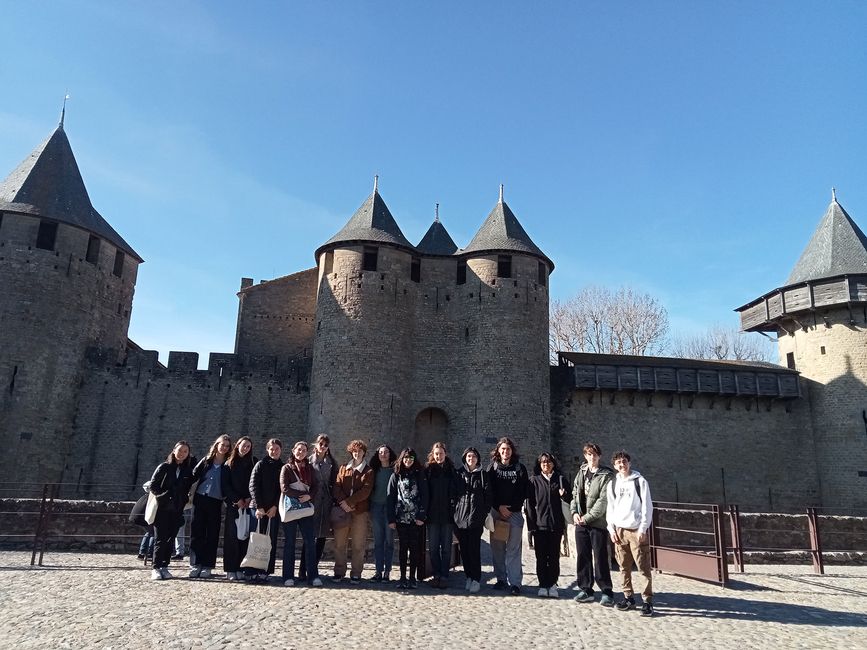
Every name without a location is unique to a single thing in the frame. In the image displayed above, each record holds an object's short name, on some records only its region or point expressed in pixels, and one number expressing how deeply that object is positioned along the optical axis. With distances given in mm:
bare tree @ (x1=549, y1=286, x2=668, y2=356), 31406
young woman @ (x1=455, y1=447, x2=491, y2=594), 6879
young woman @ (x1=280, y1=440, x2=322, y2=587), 6902
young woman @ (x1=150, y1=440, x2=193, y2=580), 7027
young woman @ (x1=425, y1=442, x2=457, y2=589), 7055
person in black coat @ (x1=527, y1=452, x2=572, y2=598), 6754
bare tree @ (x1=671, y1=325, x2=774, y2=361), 35906
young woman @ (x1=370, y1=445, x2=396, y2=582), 7215
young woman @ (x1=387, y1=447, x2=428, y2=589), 6891
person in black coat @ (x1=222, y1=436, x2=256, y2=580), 6996
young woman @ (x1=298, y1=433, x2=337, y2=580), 7206
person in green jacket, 6414
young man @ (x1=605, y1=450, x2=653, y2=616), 6008
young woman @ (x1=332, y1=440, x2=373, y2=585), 7125
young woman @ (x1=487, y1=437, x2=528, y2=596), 6941
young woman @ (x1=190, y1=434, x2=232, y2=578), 7141
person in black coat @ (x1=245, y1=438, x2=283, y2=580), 6895
